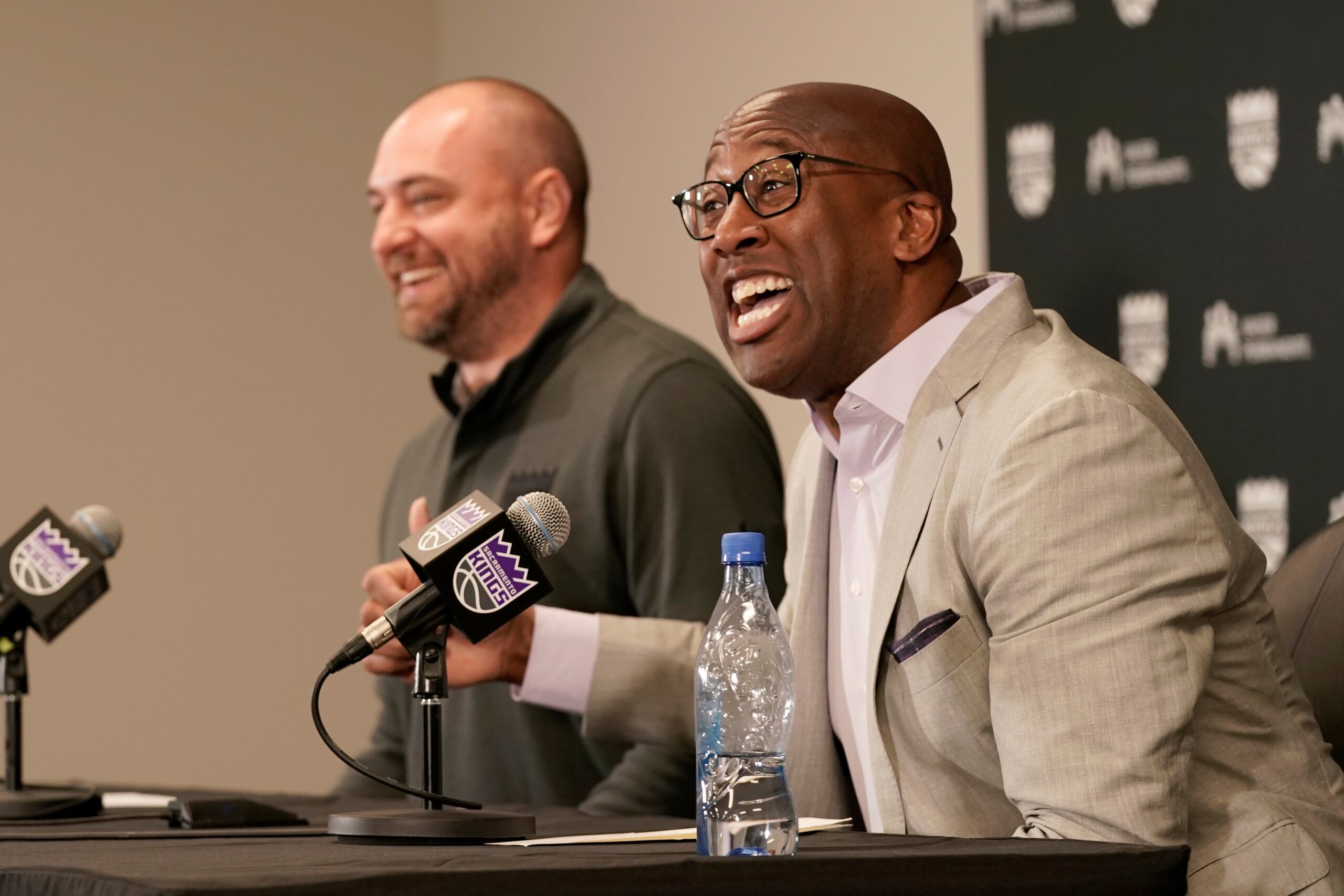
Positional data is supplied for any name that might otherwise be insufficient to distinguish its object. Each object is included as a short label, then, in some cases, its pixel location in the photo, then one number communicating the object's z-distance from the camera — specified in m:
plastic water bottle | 5.26
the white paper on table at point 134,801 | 5.99
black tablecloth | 5.08
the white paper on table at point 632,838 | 5.36
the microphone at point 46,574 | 5.95
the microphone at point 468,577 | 5.41
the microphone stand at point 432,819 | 5.36
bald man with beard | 6.34
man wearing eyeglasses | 5.45
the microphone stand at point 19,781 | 5.82
